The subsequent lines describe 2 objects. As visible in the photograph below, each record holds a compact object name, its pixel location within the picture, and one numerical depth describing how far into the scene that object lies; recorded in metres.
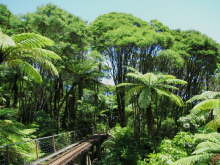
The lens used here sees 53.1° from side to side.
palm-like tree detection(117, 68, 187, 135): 11.55
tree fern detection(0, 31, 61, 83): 7.00
